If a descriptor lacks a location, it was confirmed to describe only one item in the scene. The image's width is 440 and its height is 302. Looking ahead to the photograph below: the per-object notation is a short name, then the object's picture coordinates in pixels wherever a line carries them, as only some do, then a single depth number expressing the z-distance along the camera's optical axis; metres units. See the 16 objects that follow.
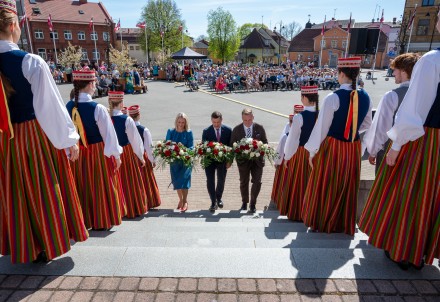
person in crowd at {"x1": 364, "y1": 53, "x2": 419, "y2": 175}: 3.14
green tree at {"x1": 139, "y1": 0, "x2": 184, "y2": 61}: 54.81
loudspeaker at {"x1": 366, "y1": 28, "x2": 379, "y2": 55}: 7.83
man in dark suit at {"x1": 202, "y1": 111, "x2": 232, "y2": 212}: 5.55
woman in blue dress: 5.53
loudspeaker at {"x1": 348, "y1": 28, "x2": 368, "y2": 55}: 7.83
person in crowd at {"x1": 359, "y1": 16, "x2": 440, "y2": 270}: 2.25
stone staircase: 2.39
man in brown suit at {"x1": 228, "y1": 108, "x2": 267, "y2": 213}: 5.47
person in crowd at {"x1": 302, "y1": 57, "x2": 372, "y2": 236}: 3.51
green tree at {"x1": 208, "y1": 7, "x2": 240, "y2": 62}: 63.88
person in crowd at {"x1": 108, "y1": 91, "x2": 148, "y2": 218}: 4.62
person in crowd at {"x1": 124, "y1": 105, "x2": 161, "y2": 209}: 5.21
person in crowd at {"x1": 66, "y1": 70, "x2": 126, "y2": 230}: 3.62
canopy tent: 25.57
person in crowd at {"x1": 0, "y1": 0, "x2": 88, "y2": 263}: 2.35
